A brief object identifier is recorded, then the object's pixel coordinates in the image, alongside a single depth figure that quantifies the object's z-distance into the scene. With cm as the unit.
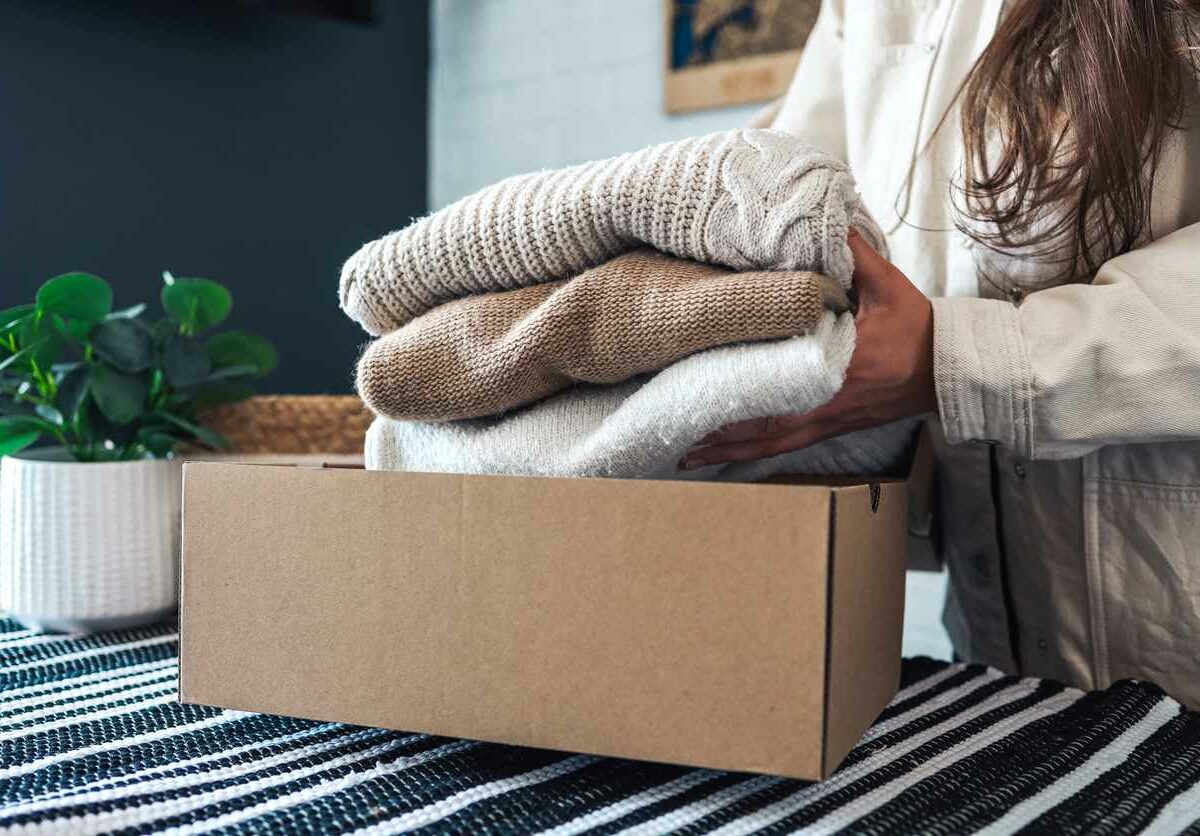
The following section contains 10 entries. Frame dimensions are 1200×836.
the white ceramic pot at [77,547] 71
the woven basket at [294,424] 94
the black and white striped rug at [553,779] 40
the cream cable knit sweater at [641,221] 45
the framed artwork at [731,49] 171
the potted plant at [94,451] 71
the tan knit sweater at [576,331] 43
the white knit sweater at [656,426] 43
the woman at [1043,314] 53
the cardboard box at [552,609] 39
